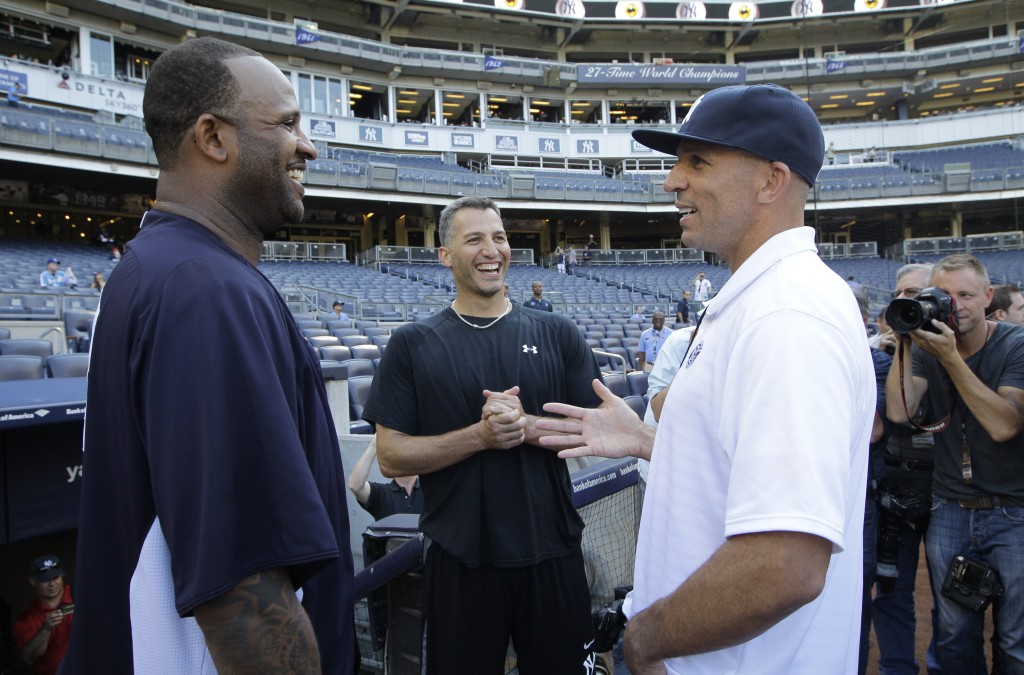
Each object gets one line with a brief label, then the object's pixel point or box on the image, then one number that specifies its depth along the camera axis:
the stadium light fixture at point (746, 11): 37.84
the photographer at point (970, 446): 2.46
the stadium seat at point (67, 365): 5.98
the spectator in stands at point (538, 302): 10.69
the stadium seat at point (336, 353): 8.52
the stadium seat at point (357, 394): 5.95
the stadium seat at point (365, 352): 8.98
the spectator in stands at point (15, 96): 21.12
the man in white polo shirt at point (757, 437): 0.98
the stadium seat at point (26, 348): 7.07
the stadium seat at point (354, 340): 9.89
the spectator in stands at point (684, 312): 15.00
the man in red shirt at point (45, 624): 2.55
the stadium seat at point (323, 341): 9.23
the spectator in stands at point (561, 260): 25.83
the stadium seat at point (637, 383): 7.54
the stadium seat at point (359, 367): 7.75
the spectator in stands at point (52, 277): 13.05
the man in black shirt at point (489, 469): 1.95
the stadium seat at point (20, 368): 5.37
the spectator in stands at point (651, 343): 9.40
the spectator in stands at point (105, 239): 24.16
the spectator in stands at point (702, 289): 16.11
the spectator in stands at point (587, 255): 27.45
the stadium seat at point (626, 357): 11.51
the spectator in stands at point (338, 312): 13.62
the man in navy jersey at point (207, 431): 0.93
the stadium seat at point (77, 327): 9.00
